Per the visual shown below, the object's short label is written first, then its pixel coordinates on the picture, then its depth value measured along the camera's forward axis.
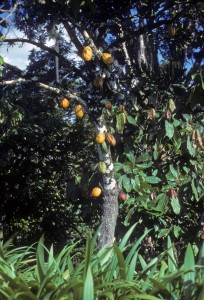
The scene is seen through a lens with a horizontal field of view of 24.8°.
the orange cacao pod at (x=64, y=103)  4.78
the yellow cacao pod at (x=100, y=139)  4.48
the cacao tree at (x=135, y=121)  4.62
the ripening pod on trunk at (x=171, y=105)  4.64
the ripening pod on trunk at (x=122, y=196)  4.72
